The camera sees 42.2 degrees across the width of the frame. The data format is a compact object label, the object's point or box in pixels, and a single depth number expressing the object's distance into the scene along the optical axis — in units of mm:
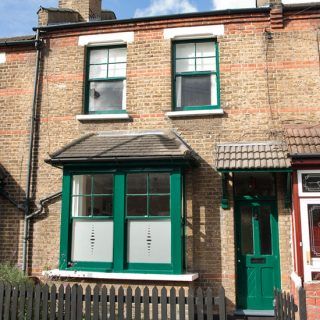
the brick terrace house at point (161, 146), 8727
